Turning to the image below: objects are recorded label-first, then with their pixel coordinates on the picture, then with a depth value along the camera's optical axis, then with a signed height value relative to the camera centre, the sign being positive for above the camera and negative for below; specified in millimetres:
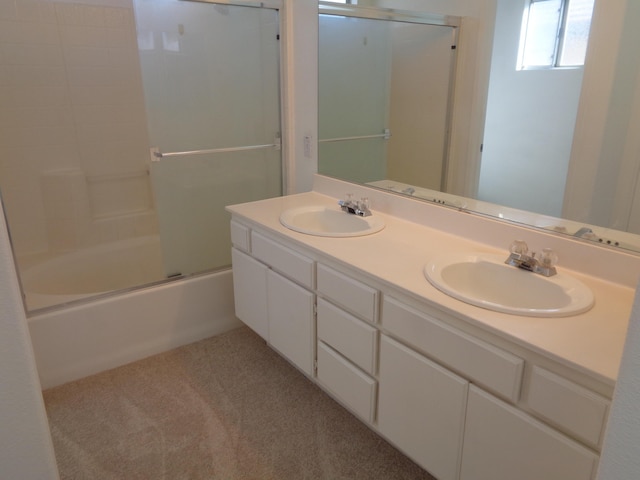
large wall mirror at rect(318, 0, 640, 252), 1442 -97
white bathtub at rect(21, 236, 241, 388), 2246 -1062
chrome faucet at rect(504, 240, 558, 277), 1489 -511
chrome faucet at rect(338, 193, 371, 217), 2168 -507
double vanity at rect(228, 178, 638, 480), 1129 -657
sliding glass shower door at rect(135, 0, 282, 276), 2404 -130
